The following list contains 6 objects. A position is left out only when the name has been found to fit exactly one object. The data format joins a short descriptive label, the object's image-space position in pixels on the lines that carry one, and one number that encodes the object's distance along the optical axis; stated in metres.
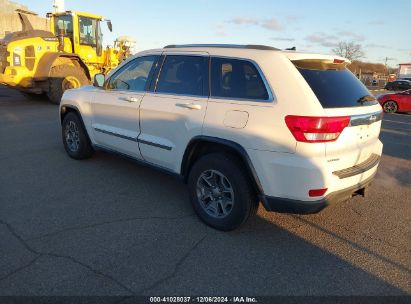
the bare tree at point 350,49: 61.16
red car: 14.98
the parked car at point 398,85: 30.58
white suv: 2.92
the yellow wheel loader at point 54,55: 11.23
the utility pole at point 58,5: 21.67
